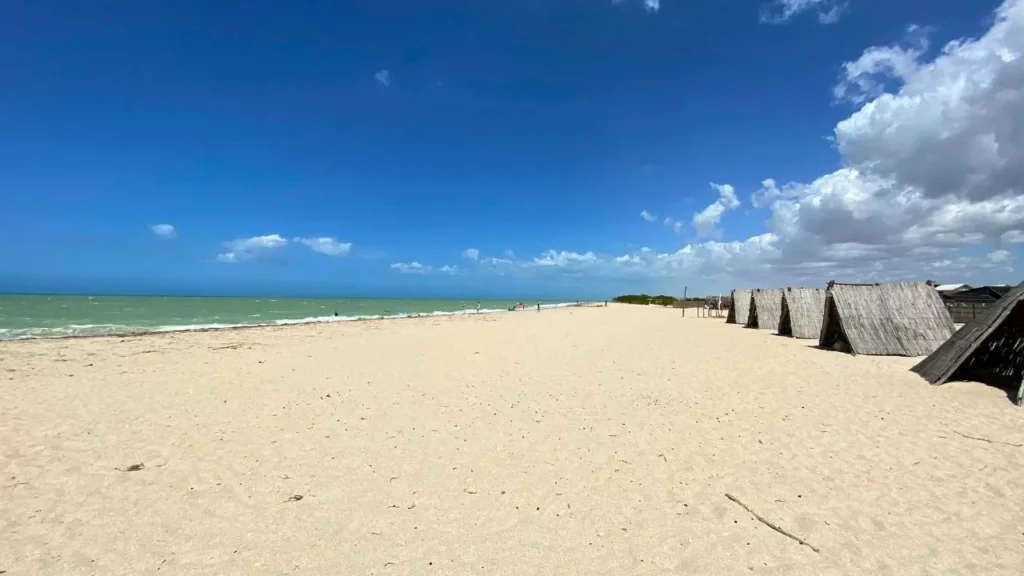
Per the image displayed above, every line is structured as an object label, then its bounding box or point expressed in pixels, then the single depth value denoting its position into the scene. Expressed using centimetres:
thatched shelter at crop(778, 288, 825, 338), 1644
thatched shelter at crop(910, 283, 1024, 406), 773
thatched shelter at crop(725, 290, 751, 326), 2483
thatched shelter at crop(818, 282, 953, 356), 1192
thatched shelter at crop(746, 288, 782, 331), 2075
